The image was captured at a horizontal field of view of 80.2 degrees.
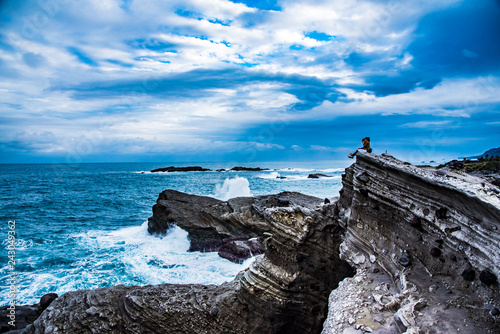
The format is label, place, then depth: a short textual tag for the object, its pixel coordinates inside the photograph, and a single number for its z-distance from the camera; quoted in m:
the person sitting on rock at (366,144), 9.02
